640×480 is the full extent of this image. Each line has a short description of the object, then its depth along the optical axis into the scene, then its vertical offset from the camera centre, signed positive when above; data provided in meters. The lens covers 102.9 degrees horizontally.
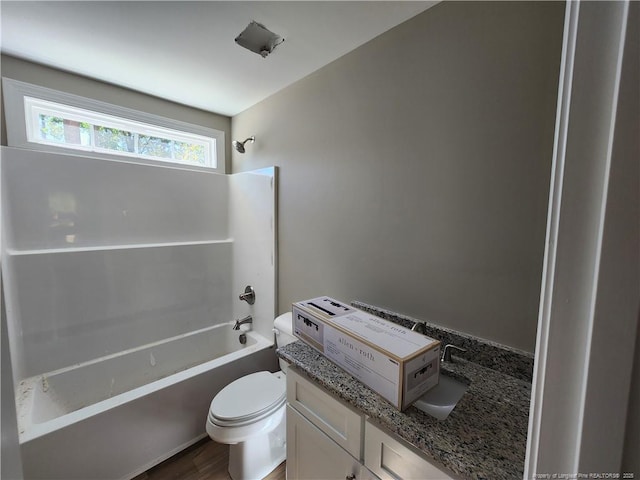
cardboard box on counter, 0.80 -0.46
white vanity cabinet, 0.73 -0.75
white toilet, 1.32 -1.08
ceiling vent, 1.29 +0.95
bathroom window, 1.64 +0.67
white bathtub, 1.26 -1.16
